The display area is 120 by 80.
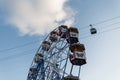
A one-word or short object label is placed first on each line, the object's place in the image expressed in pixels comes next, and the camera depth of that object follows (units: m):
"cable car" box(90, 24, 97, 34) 33.87
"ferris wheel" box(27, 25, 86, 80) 36.69
